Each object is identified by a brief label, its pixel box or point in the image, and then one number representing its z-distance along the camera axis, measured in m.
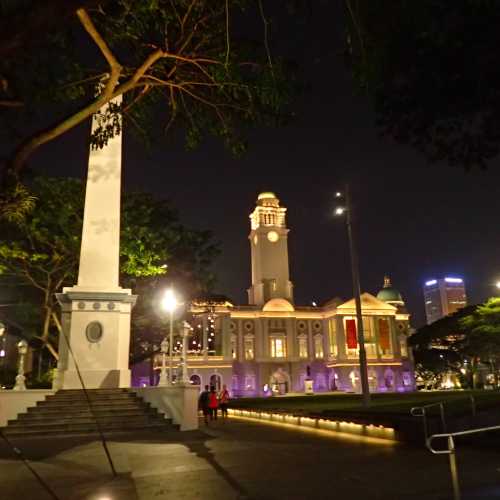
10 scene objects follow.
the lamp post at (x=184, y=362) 16.36
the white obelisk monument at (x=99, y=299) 19.19
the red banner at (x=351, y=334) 66.44
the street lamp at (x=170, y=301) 17.23
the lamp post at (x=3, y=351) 50.53
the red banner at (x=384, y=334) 70.38
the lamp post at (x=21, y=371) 17.12
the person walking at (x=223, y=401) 24.08
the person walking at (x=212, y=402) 21.03
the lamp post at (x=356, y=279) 21.17
